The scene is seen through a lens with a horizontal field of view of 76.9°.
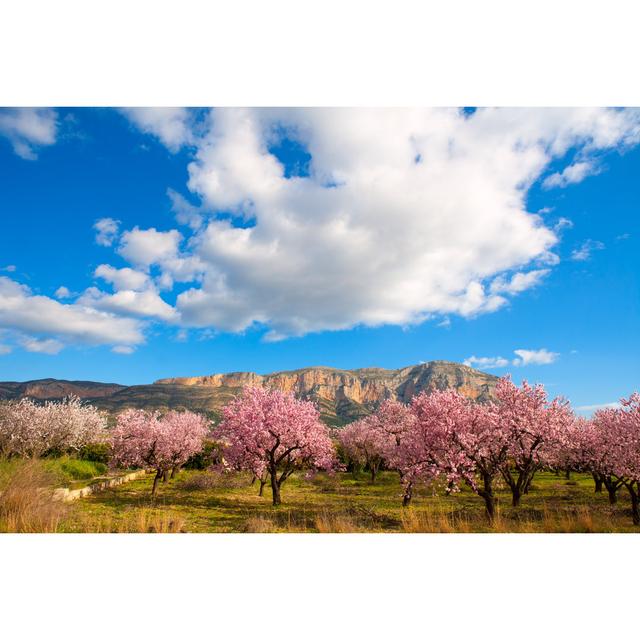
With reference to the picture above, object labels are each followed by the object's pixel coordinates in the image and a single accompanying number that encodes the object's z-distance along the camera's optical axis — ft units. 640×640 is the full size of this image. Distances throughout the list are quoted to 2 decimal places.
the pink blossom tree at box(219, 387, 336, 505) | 70.90
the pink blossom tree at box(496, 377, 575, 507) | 61.67
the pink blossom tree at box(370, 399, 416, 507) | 72.71
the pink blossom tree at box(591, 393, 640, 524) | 49.73
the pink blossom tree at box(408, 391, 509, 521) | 47.78
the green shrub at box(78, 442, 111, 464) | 155.66
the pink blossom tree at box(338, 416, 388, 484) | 125.98
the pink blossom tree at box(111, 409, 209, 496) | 82.99
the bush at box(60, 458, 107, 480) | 104.82
